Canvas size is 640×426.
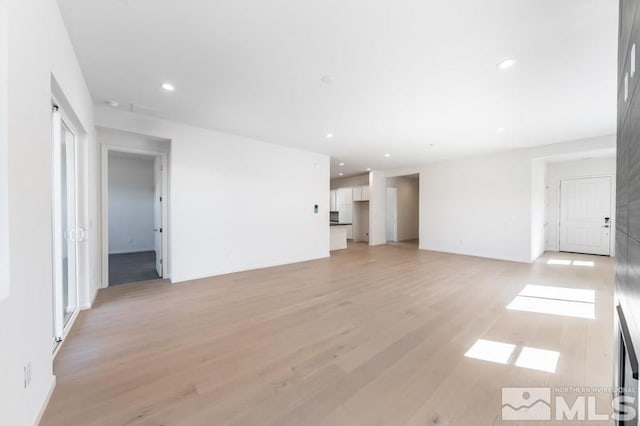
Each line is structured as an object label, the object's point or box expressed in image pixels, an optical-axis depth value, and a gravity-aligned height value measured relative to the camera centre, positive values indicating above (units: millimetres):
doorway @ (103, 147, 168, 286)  7129 -60
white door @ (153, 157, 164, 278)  4820 +43
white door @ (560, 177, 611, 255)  6441 -122
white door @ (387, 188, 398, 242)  9847 -241
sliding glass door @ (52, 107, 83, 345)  2416 -203
